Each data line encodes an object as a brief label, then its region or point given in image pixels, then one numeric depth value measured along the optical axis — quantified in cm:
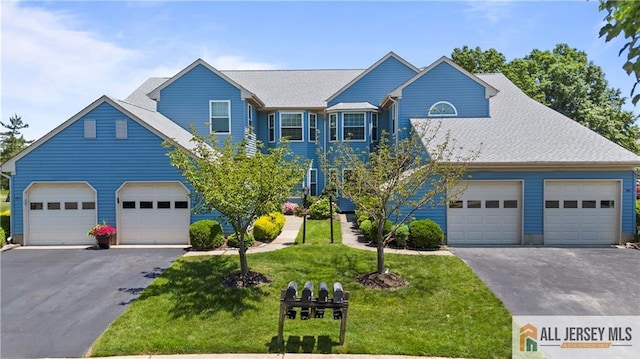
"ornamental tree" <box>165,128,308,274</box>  985
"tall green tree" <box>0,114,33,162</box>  4953
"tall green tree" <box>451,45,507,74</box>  3784
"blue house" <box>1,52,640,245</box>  1508
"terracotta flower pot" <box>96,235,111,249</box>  1498
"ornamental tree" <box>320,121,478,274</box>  1072
